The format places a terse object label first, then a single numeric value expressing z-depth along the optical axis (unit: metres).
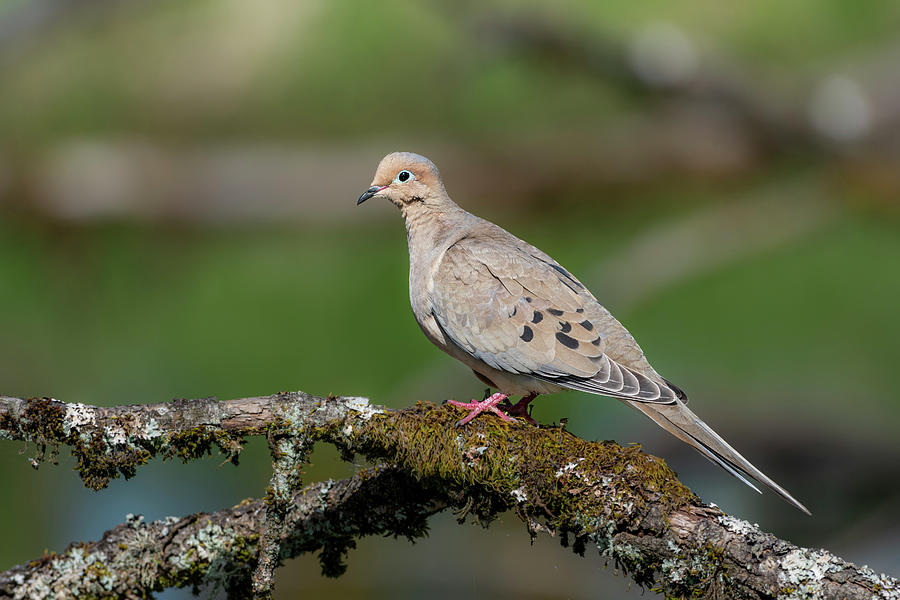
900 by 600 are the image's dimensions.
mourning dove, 7.43
